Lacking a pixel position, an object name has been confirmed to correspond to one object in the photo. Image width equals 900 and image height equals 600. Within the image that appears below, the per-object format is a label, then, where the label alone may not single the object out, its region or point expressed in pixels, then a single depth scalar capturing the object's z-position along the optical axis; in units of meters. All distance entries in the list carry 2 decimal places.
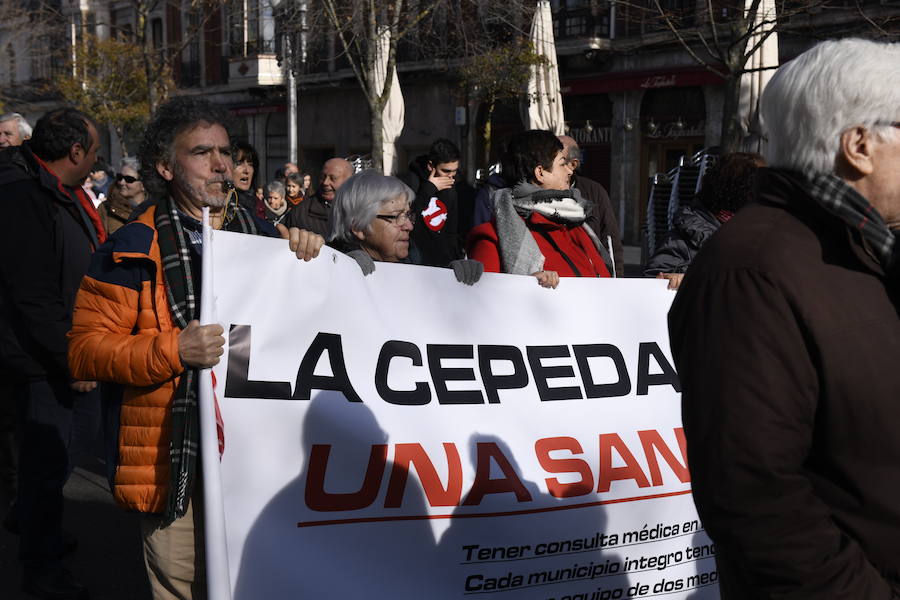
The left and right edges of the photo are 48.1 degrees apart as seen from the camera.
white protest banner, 2.83
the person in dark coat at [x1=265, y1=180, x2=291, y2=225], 10.54
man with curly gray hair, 2.63
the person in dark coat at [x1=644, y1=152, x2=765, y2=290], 4.54
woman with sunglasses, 7.89
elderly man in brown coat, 1.65
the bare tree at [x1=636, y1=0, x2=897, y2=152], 9.80
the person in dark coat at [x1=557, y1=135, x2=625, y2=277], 6.93
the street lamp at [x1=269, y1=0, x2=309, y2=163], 18.52
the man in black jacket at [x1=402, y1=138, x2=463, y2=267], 5.59
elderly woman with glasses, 3.55
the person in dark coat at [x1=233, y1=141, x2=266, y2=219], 6.03
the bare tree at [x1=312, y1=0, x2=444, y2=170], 15.14
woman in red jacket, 4.09
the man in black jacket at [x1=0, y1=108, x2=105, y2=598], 4.05
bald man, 6.85
